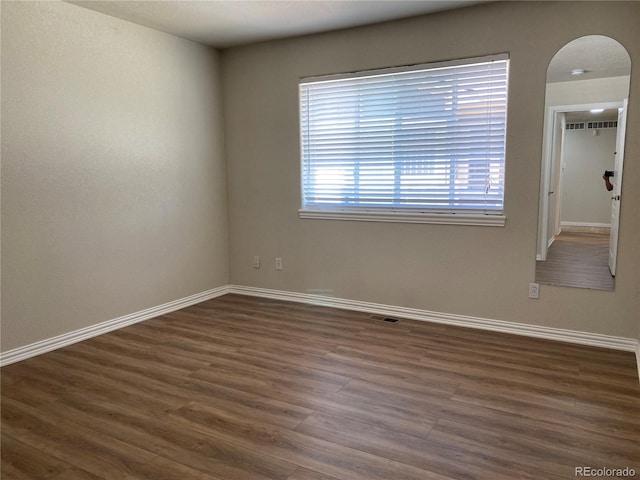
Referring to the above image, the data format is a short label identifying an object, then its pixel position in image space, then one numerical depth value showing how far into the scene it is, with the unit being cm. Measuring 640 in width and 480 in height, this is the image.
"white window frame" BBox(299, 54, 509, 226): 353
